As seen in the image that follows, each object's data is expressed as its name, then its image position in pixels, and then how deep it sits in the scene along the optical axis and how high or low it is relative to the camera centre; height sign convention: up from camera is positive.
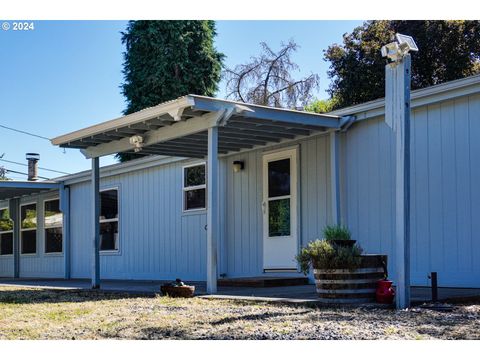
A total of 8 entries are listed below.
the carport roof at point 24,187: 14.45 +0.86
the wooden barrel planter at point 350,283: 5.94 -0.57
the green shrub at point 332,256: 5.91 -0.32
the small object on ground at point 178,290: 7.18 -0.75
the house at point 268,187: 7.43 +0.53
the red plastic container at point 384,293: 5.90 -0.66
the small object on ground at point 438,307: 5.39 -0.74
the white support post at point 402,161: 5.59 +0.53
